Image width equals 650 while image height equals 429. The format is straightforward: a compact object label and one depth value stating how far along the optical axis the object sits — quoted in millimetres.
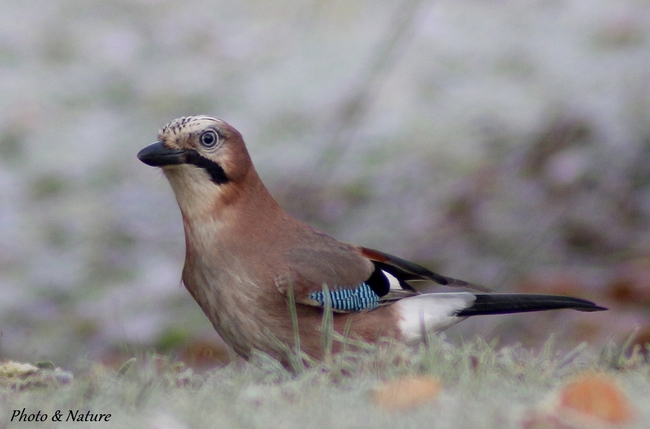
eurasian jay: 6422
